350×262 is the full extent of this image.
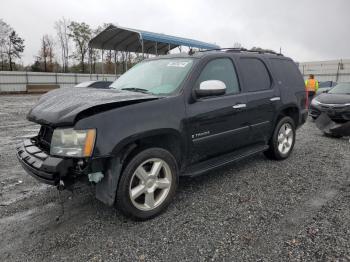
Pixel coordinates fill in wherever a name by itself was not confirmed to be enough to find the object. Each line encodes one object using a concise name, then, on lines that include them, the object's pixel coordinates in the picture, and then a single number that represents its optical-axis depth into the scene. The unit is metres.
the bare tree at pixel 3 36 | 37.41
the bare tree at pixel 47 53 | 40.66
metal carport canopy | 17.50
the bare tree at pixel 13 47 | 37.90
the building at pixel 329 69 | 29.20
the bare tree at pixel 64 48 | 41.47
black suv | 2.68
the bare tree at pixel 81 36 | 39.69
